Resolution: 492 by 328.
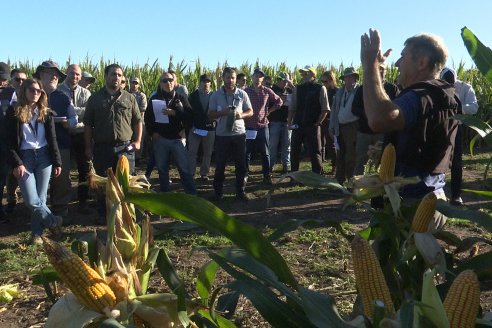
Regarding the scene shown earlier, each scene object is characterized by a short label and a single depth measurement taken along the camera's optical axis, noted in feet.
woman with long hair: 19.08
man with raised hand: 8.80
